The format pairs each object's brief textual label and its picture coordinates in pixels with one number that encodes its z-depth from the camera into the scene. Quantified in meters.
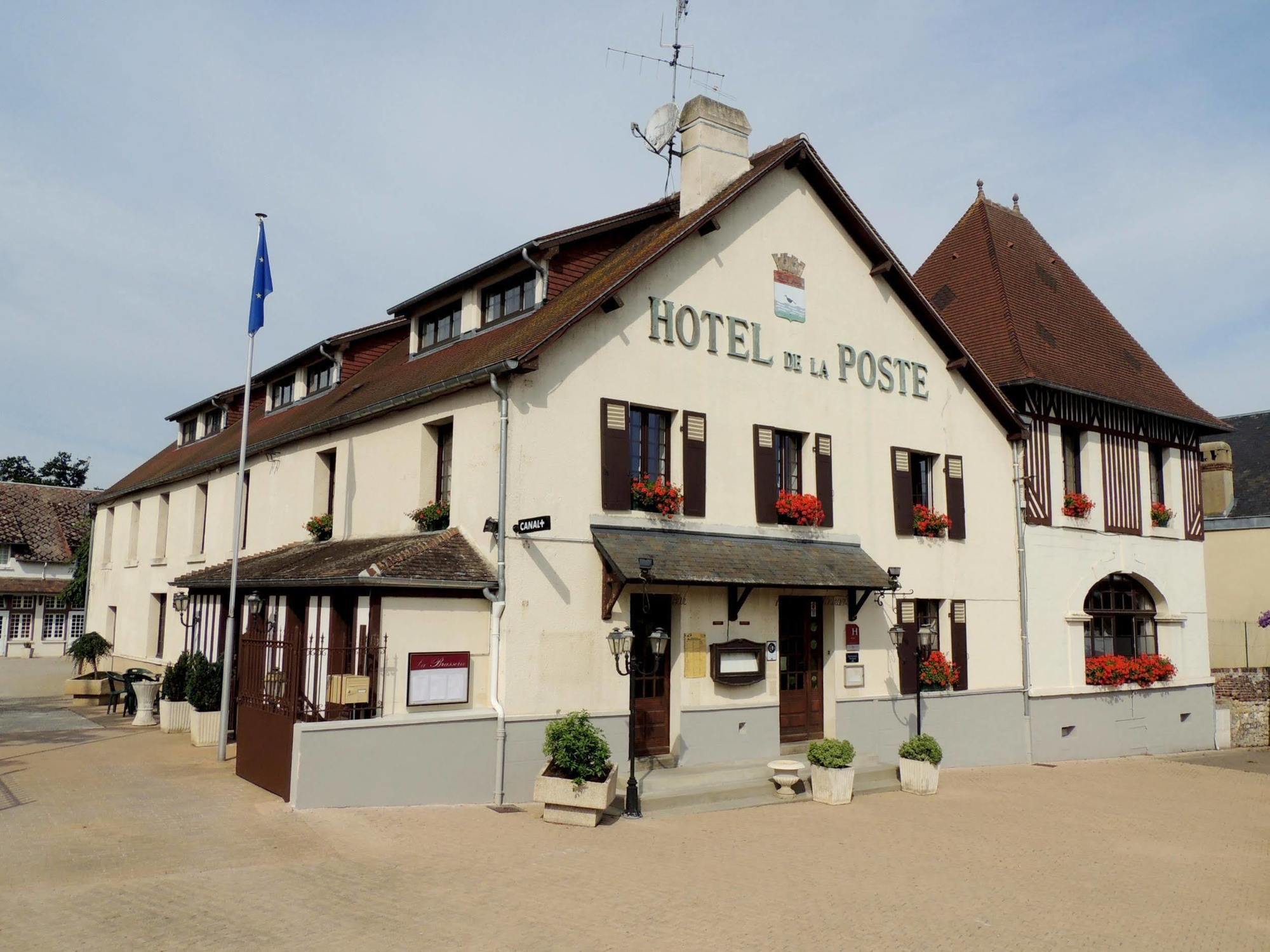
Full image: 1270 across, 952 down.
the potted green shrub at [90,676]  23.95
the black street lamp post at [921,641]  15.68
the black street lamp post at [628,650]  12.12
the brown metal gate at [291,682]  12.32
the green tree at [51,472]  71.50
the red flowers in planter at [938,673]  17.30
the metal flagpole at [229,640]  14.92
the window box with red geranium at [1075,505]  20.00
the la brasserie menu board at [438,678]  12.34
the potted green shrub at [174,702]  18.03
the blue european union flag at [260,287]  16.80
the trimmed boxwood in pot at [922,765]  14.55
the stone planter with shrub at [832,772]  13.45
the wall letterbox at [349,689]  11.88
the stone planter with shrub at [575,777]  11.36
